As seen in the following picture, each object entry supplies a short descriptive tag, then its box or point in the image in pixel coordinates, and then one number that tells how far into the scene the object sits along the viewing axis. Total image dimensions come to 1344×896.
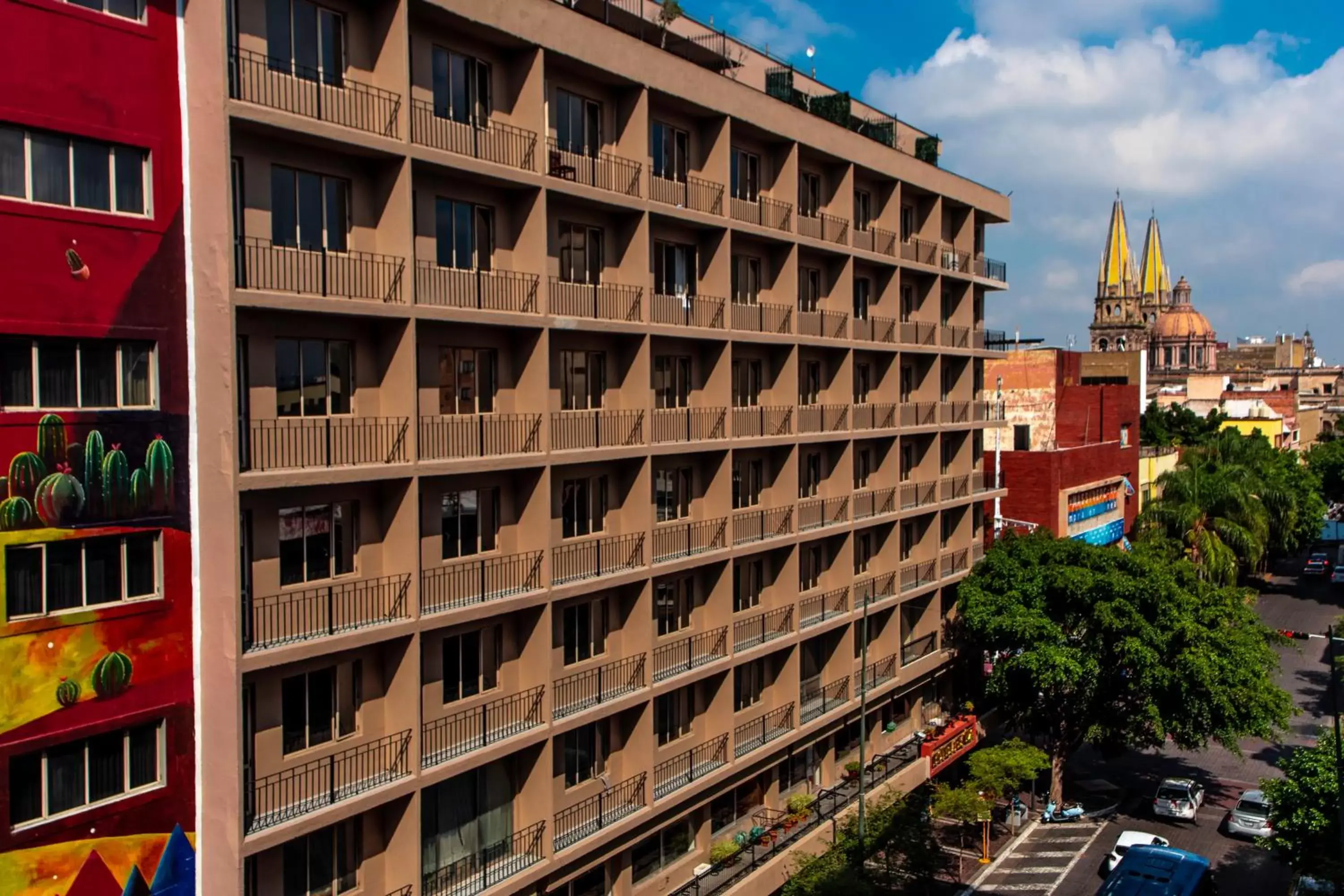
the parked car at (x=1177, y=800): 37.59
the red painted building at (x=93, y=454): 14.47
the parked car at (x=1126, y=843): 33.34
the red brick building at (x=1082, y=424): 59.81
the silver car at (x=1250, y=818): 35.72
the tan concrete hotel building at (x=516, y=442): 17.14
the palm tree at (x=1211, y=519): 56.00
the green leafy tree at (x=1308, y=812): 25.25
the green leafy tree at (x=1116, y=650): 34.03
